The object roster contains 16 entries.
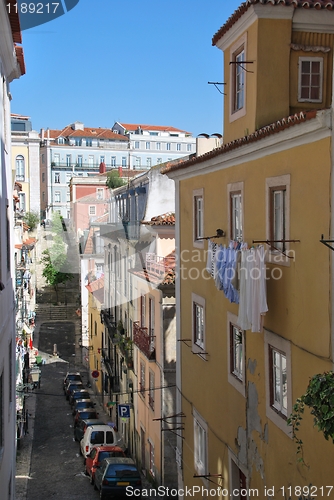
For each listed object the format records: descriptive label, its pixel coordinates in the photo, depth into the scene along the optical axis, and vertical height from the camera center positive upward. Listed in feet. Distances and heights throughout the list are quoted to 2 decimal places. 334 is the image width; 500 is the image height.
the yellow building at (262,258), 28.71 -2.27
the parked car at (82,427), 92.03 -31.58
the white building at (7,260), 38.86 -3.09
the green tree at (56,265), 198.59 -14.98
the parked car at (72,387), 118.42 -32.80
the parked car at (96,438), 82.74 -29.89
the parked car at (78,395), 113.29 -32.80
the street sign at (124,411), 83.56 -26.18
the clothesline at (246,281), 33.73 -3.59
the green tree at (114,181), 153.23 +9.67
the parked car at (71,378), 127.25 -33.38
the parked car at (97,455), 73.67 -28.96
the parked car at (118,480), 64.34 -27.50
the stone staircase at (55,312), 187.11 -28.85
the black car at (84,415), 99.45 -31.97
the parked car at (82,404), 107.32 -32.82
